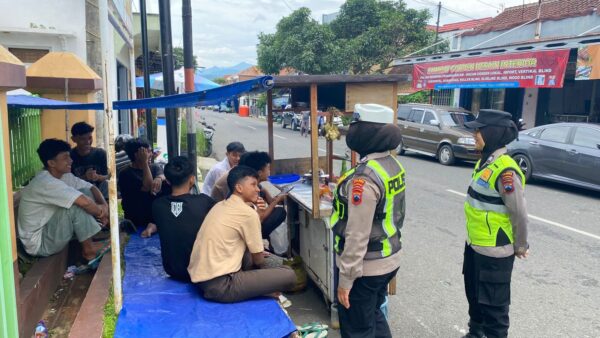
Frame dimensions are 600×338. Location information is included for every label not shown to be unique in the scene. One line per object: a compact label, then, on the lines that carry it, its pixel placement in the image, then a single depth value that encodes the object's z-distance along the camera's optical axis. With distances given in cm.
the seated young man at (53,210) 411
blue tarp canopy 344
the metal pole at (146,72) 1033
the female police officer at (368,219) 278
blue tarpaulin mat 317
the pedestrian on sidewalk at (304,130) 2225
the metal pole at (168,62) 637
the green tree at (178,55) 3407
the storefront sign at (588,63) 1198
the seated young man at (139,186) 523
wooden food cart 397
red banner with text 1307
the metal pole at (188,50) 598
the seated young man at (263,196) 443
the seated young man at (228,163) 561
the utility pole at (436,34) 1931
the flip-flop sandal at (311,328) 369
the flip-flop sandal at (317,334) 362
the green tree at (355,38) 2519
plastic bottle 396
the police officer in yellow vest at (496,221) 323
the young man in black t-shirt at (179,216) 372
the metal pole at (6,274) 192
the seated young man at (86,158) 605
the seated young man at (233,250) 343
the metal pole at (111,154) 317
